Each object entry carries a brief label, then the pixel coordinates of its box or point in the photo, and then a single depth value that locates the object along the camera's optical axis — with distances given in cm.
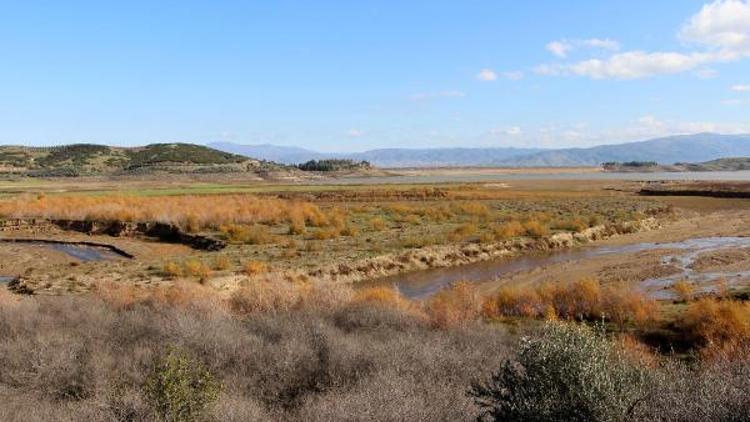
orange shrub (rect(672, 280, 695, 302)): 1999
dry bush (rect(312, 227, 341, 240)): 3669
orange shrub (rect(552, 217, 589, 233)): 3978
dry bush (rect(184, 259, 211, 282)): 2481
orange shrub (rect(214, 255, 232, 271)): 2654
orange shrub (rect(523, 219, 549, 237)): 3780
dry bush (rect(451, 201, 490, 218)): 5104
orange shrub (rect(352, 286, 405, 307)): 1671
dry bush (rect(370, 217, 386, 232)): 4174
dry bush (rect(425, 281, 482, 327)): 1491
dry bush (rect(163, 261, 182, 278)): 2512
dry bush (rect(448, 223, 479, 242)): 3553
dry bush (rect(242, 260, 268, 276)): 2542
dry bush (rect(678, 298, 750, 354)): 1338
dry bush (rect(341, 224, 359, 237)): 3860
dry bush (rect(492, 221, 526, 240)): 3660
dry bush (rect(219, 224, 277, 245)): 3547
